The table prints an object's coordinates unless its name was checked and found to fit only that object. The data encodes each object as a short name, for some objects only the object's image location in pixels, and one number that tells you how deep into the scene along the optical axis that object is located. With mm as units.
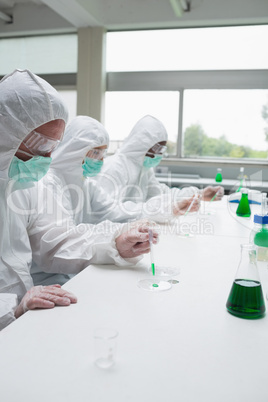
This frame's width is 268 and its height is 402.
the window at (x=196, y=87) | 4578
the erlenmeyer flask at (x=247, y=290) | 921
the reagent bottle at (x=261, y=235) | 1342
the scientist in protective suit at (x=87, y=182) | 2010
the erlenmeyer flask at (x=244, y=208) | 2475
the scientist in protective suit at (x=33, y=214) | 1246
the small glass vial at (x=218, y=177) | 4324
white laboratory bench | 634
